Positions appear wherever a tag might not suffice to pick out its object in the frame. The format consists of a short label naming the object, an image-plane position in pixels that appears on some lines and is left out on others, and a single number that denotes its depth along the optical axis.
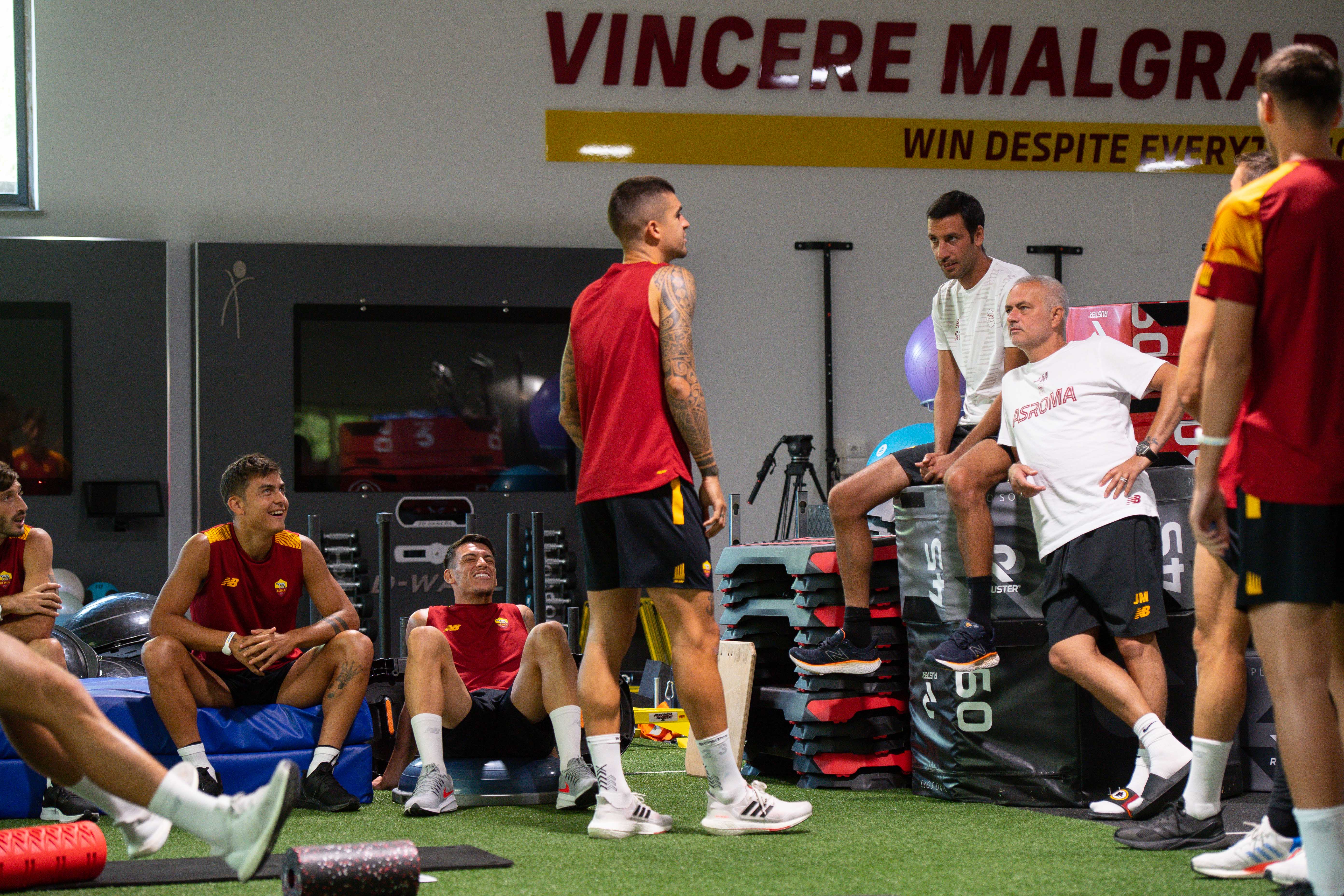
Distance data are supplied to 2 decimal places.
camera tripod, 13.65
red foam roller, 5.05
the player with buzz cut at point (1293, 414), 4.02
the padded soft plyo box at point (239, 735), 7.68
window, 14.41
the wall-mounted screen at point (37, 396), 13.89
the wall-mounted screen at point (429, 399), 14.54
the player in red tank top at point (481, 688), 7.47
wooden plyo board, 8.50
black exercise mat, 5.30
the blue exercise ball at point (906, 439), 10.14
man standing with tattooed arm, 6.37
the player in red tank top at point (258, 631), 7.63
